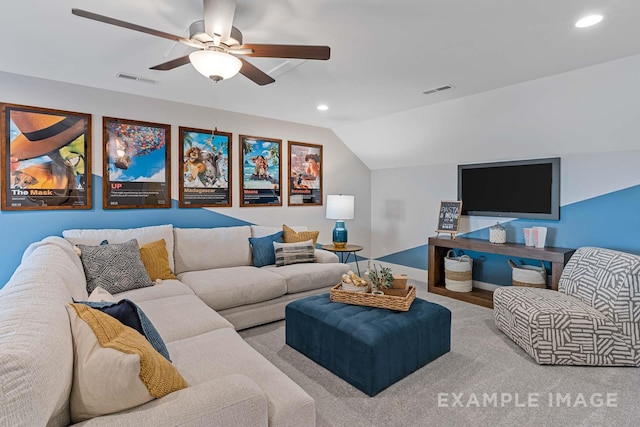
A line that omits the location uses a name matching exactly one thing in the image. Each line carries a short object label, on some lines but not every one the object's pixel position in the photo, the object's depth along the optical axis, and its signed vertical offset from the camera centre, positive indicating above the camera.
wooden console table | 3.36 -0.54
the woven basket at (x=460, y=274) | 4.25 -0.87
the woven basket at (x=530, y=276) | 3.64 -0.78
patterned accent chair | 2.52 -0.89
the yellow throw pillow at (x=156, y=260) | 3.18 -0.55
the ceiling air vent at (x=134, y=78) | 3.12 +1.20
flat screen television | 3.77 +0.21
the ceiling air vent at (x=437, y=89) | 3.37 +1.19
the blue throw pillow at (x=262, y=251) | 3.92 -0.55
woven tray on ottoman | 2.56 -0.75
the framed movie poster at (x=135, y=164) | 3.59 +0.43
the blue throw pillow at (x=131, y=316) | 1.42 -0.48
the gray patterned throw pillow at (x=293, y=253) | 3.88 -0.57
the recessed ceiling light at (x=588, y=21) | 2.07 +1.17
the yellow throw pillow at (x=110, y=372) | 1.08 -0.56
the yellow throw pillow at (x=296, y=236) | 4.20 -0.40
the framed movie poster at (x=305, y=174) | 4.98 +0.46
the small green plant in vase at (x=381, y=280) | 2.73 -0.61
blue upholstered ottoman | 2.19 -0.95
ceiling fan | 1.82 +0.91
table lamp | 4.85 -0.10
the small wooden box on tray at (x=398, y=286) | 2.75 -0.67
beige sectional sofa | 0.88 -0.70
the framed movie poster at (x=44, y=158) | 3.09 +0.43
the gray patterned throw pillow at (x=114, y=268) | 2.74 -0.55
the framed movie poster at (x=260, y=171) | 4.51 +0.45
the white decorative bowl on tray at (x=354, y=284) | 2.75 -0.65
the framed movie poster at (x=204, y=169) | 4.06 +0.44
